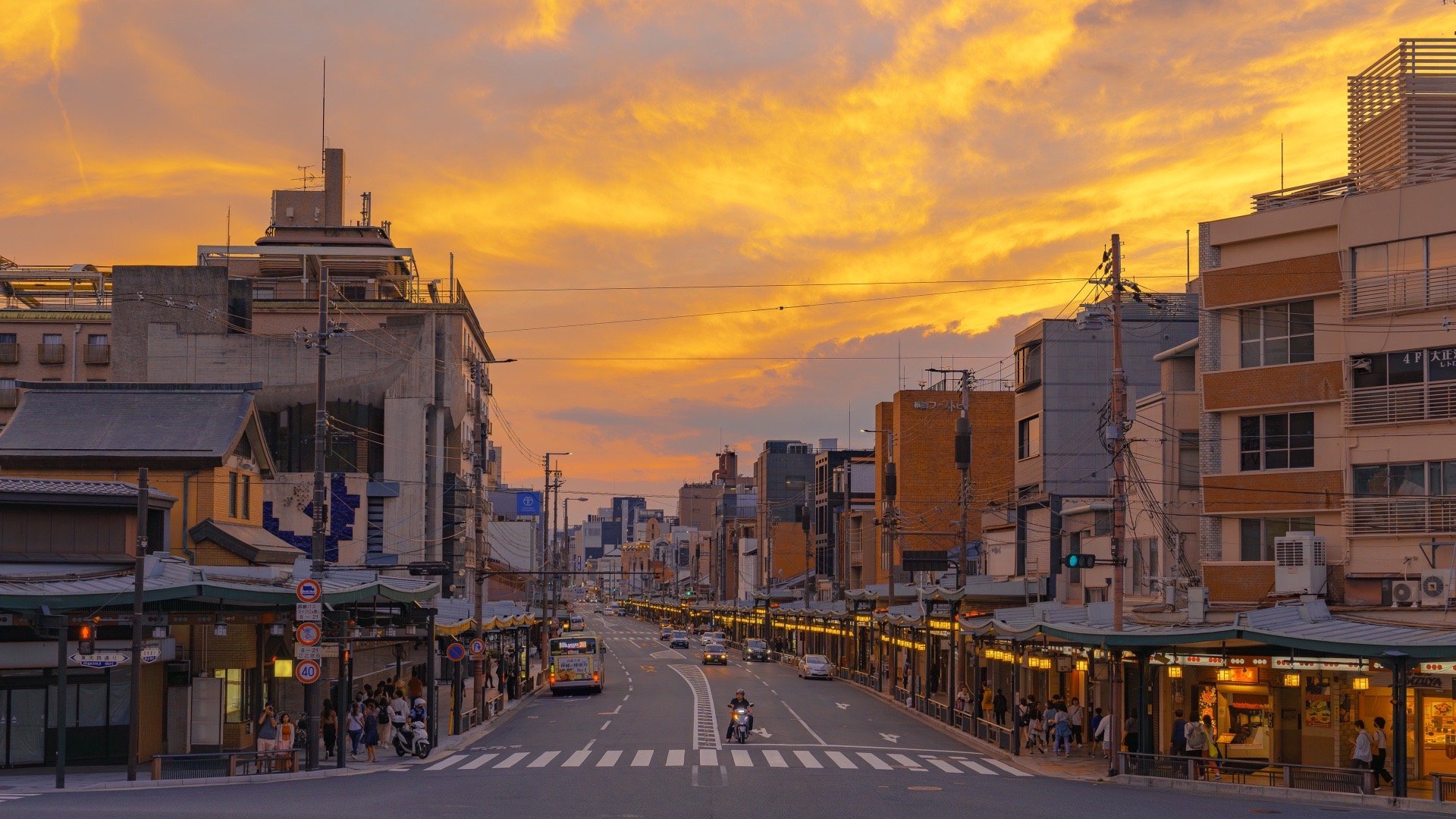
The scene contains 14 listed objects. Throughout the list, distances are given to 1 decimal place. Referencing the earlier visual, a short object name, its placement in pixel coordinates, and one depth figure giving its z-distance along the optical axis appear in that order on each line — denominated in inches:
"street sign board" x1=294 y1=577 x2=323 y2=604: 1395.2
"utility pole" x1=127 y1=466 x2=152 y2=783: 1298.0
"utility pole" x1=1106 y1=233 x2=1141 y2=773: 1493.6
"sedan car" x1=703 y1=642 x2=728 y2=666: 4028.1
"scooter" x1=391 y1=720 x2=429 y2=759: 1608.0
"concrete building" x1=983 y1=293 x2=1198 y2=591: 2694.4
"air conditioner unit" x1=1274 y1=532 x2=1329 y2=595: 1603.1
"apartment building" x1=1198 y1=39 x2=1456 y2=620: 1556.3
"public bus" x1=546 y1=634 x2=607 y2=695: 2913.4
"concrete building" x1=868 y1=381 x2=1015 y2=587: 4087.1
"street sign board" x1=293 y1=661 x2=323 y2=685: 1412.4
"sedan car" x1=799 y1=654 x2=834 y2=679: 3425.2
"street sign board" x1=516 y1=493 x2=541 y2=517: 5329.7
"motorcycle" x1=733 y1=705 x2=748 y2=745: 1792.6
